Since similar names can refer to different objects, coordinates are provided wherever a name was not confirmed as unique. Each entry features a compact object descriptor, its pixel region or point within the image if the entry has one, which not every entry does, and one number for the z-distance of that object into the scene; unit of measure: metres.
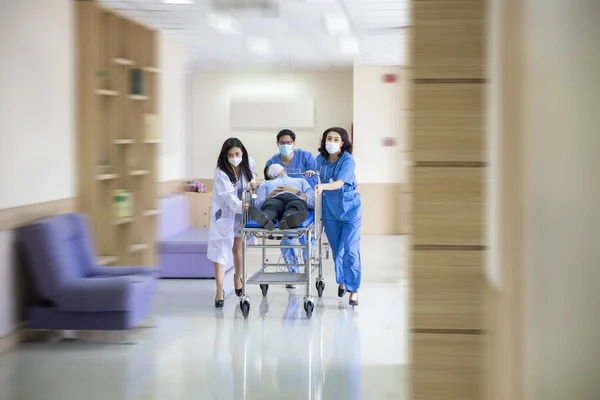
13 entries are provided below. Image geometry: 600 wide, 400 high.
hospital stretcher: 7.36
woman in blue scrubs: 8.01
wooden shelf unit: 7.40
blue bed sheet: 7.39
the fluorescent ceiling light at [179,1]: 8.20
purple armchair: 6.26
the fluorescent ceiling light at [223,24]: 9.18
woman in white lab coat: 7.73
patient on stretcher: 7.27
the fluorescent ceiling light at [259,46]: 11.02
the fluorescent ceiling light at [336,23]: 9.02
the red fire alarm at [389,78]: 14.26
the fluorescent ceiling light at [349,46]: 10.96
